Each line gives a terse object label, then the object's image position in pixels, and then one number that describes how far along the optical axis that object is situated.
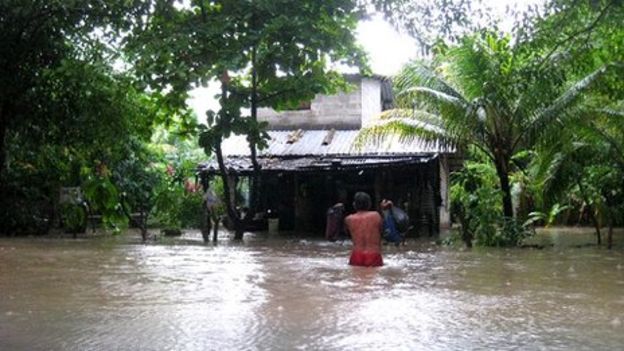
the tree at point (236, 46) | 12.75
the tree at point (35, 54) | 15.34
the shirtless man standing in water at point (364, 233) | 9.47
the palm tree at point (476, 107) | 14.30
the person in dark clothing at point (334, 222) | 17.34
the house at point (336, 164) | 18.31
